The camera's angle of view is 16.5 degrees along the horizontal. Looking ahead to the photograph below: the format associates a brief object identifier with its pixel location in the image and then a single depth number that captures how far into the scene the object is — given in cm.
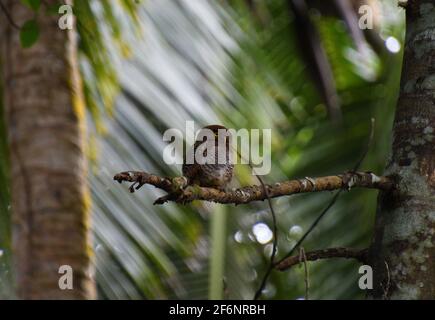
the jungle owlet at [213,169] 454
